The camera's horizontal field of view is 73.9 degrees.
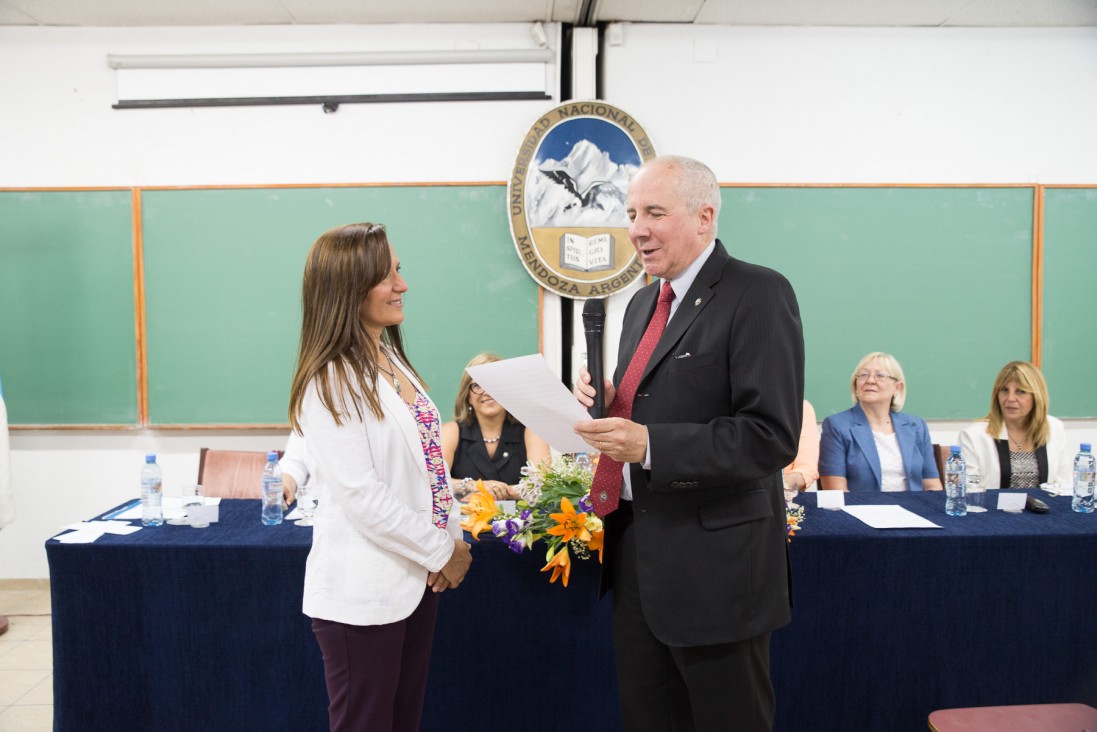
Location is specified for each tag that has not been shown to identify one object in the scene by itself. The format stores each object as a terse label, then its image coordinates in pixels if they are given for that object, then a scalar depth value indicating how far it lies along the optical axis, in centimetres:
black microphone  140
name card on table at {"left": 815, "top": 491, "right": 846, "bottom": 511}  243
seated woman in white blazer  309
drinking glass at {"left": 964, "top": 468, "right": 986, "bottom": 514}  243
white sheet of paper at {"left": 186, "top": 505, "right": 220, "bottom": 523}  224
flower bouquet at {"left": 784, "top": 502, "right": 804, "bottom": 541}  207
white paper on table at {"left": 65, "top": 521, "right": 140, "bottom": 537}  221
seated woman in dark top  306
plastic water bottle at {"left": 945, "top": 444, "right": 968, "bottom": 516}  235
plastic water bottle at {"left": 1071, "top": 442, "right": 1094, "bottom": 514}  236
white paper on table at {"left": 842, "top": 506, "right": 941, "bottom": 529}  218
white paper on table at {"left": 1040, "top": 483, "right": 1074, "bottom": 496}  271
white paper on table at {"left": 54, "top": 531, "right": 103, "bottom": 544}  208
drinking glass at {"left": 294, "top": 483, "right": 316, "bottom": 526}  229
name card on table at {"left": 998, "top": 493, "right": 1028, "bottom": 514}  237
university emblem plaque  376
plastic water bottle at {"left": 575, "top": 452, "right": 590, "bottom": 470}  209
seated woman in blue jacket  301
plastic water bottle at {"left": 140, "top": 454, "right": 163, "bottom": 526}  230
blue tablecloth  206
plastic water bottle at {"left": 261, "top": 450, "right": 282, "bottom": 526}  229
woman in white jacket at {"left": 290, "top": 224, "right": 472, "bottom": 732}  142
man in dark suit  130
